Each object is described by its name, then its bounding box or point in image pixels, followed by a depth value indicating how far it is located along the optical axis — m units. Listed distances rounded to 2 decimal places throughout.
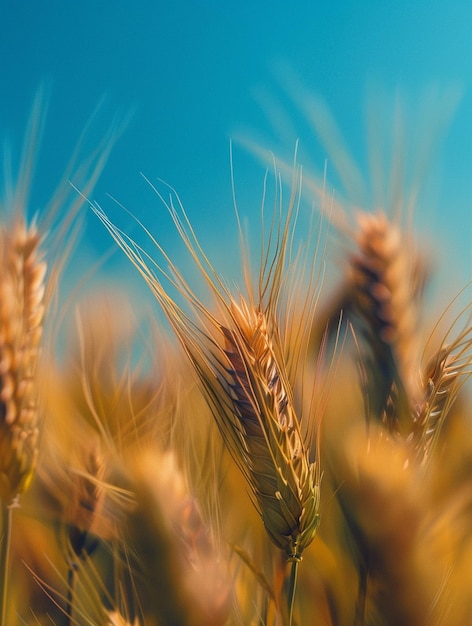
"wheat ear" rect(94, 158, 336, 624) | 0.43
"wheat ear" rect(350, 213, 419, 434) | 0.48
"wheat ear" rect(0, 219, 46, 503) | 0.47
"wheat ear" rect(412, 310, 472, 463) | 0.47
